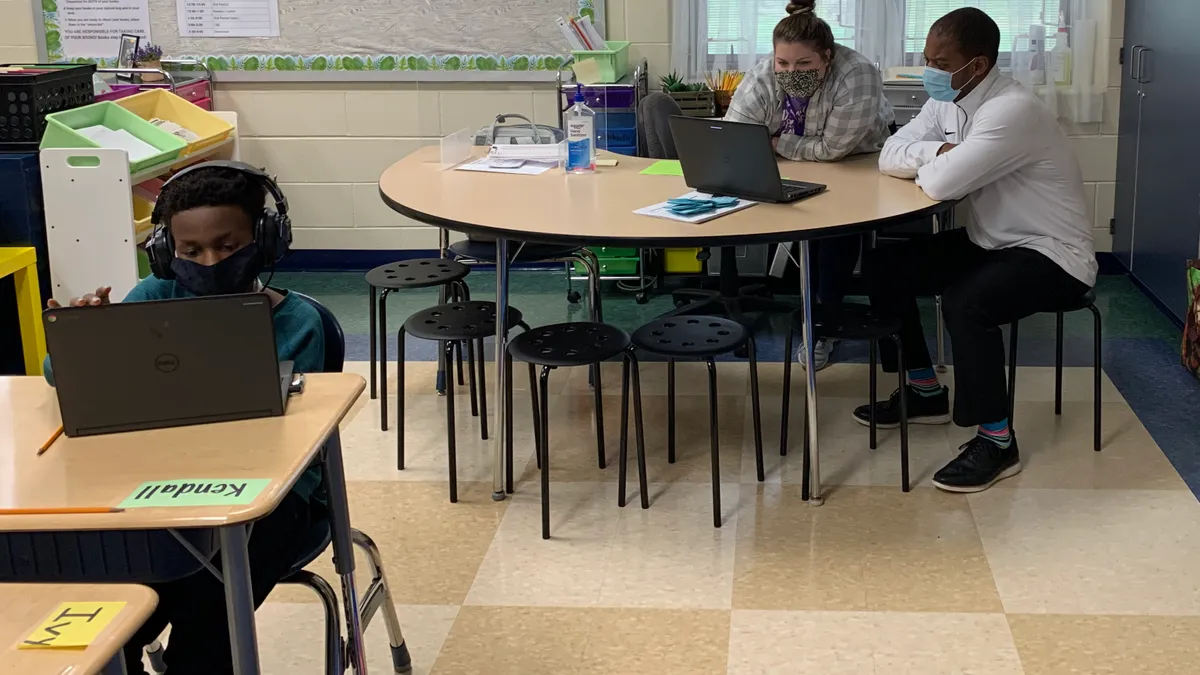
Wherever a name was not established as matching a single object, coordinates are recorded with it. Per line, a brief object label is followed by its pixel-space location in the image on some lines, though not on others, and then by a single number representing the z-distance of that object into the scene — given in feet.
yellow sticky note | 3.98
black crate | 12.22
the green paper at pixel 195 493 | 5.10
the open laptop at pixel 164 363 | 5.68
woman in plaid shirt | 12.11
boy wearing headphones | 6.56
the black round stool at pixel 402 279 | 11.85
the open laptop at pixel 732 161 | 10.14
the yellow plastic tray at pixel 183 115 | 15.05
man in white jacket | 10.30
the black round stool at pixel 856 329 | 10.34
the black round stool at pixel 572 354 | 9.69
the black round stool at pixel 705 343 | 9.74
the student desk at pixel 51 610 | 3.86
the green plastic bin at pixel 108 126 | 12.32
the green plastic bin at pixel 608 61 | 15.76
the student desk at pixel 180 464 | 5.00
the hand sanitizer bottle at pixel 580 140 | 12.11
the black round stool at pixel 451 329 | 10.61
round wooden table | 9.46
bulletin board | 17.08
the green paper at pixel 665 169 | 12.04
